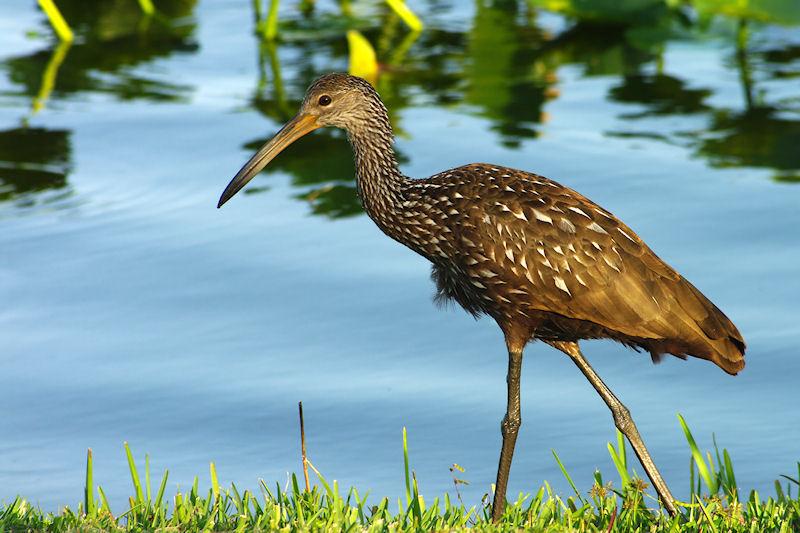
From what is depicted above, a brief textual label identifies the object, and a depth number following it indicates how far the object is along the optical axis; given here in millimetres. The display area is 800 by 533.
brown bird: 11586
